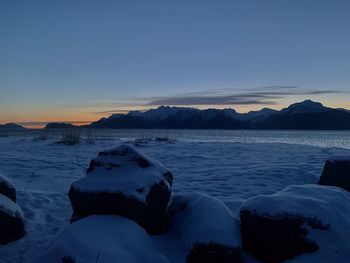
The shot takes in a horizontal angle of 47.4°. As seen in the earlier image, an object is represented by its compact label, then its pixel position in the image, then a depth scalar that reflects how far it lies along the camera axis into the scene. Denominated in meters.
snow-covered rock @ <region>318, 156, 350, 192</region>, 7.89
